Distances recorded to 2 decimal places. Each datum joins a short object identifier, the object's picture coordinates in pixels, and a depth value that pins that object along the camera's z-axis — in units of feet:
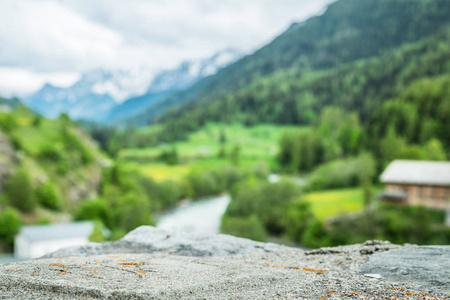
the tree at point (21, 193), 241.55
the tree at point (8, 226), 207.51
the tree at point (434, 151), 273.38
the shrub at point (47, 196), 257.14
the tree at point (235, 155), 458.83
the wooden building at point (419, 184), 204.55
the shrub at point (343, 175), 313.12
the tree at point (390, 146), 311.68
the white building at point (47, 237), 184.24
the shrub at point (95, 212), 243.40
